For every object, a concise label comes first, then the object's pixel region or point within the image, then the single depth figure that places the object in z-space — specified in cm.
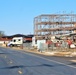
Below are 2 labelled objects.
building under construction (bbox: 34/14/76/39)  11262
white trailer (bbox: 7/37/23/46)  10569
